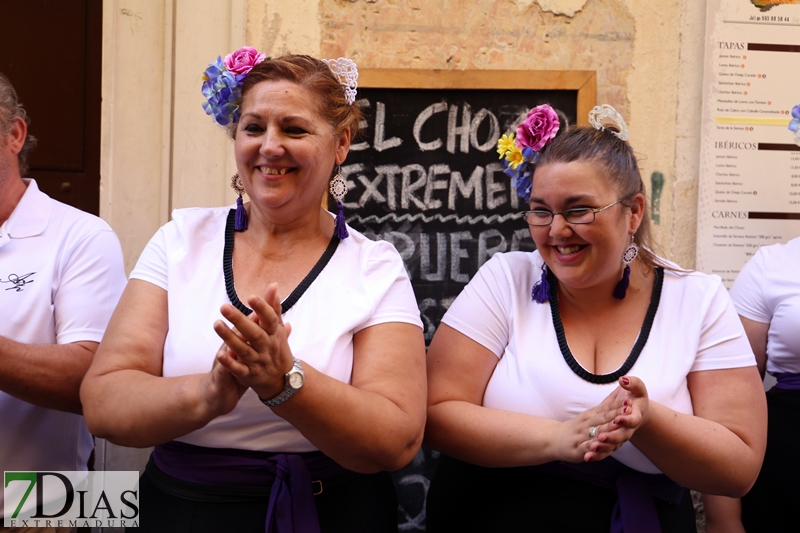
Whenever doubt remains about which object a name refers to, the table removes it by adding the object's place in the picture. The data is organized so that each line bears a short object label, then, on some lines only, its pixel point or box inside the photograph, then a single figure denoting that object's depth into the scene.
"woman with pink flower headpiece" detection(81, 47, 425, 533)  2.02
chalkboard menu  3.52
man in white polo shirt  2.44
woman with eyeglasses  2.36
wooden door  3.43
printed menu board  3.60
